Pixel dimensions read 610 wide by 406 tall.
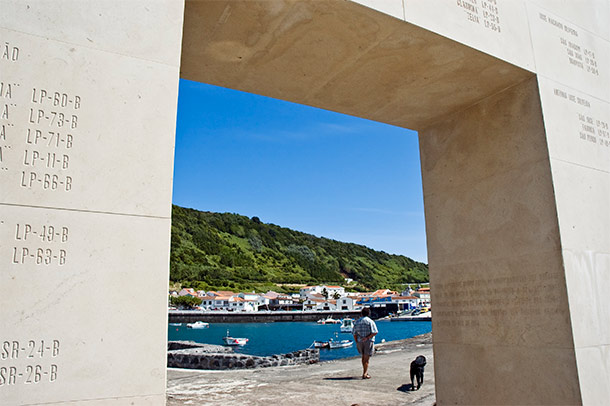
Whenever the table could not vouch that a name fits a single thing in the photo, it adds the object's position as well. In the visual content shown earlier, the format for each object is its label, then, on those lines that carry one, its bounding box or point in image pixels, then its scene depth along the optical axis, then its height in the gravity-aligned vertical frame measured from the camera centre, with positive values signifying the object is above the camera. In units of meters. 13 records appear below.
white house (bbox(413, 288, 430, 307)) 150.50 -0.21
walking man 9.53 -0.82
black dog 8.41 -1.32
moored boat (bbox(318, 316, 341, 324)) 121.62 -6.07
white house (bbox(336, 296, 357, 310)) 137.12 -1.76
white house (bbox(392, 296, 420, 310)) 141.38 -1.83
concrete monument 2.32 +0.97
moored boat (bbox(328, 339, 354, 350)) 45.75 -4.64
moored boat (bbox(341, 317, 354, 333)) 94.53 -6.16
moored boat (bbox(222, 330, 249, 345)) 57.24 -5.20
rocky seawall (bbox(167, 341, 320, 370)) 14.18 -1.89
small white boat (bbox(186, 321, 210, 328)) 109.73 -5.67
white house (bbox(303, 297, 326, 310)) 138.75 -1.48
